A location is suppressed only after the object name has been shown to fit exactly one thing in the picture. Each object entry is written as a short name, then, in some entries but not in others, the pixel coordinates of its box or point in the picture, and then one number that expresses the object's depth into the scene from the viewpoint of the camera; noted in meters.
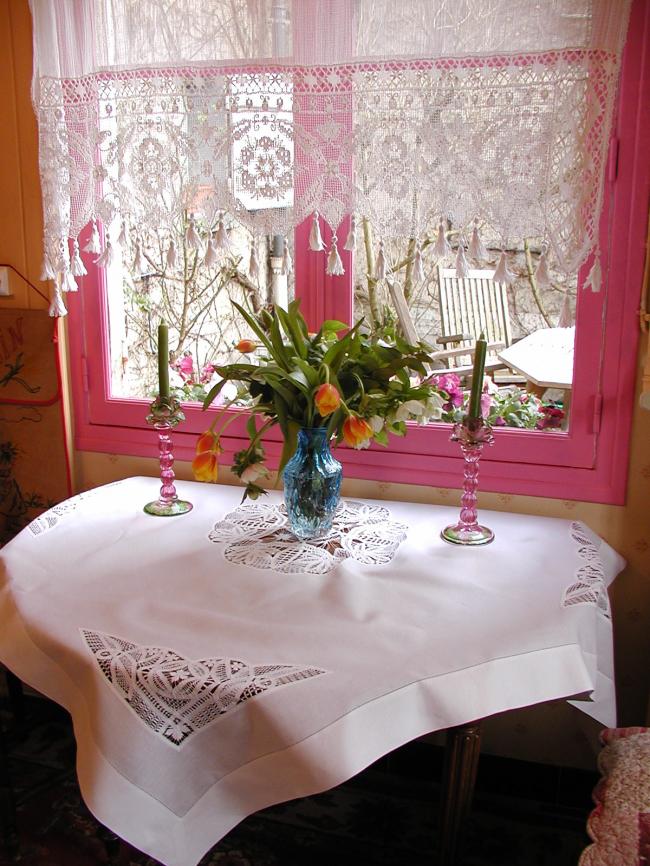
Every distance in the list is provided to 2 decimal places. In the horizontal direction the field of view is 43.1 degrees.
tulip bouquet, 1.55
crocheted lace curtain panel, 1.55
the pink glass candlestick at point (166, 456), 1.78
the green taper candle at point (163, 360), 1.74
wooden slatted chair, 1.83
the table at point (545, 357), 1.83
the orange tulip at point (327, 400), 1.42
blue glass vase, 1.60
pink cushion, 1.09
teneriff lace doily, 1.55
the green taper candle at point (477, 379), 1.56
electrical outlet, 2.15
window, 1.61
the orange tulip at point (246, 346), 1.63
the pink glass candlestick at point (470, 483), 1.61
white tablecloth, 1.13
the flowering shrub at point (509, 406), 1.87
